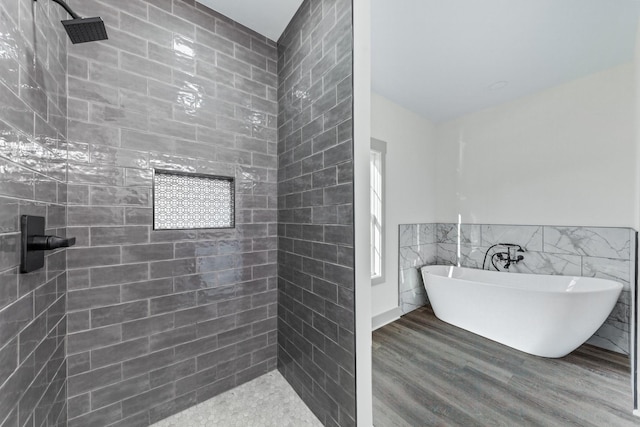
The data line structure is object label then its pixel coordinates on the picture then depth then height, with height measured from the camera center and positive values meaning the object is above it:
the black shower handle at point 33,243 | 0.81 -0.11
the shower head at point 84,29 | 0.92 +0.77
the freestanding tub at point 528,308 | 1.94 -0.89
